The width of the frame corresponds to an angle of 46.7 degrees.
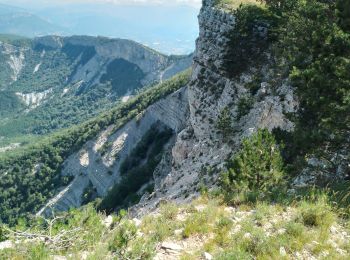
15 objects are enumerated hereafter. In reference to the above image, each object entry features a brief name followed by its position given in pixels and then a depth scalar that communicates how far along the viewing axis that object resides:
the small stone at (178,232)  10.93
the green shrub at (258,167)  15.12
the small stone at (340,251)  9.66
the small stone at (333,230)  10.65
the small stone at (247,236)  10.27
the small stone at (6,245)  9.56
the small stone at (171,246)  10.21
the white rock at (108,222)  11.53
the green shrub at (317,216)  10.88
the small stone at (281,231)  10.51
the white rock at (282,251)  9.52
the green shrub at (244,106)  30.39
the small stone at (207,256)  9.65
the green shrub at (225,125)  29.94
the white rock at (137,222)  11.83
